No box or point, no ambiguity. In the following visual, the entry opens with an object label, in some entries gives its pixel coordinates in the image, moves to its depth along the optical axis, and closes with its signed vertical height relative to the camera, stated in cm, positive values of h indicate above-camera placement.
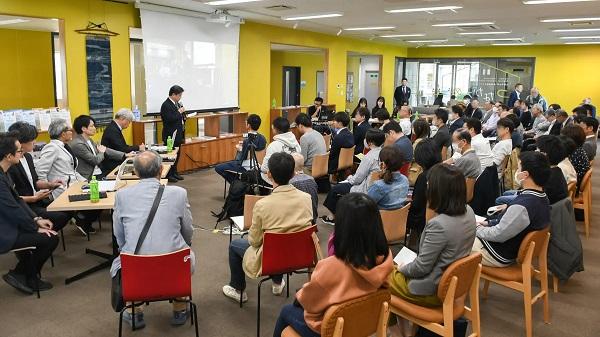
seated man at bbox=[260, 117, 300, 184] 533 -49
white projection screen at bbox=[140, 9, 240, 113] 782 +70
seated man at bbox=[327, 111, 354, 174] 645 -63
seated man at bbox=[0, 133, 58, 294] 334 -104
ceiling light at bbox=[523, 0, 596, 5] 675 +148
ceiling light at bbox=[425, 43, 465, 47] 1602 +192
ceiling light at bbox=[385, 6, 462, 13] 750 +151
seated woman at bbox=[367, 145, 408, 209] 378 -70
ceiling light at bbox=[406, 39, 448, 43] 1434 +184
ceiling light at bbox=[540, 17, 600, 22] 874 +157
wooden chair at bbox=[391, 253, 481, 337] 238 -113
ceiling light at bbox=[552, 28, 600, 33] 1048 +167
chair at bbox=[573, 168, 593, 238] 516 -111
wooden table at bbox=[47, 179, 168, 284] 354 -84
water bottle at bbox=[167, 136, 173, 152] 596 -63
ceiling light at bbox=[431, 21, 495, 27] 966 +163
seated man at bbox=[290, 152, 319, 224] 375 -70
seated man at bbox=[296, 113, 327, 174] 613 -60
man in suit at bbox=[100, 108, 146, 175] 576 -46
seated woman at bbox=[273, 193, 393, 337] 203 -73
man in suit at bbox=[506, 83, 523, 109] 1321 +19
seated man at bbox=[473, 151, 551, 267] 293 -74
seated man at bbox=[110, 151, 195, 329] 272 -71
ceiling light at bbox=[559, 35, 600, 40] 1244 +177
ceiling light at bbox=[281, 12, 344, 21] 856 +158
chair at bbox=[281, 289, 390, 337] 196 -95
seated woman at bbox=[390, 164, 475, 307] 246 -71
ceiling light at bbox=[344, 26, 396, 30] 1081 +167
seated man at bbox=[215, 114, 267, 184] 576 -65
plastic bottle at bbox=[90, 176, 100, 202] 365 -76
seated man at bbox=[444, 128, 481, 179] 490 -60
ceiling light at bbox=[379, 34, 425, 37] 1245 +175
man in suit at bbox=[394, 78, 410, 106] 1458 +19
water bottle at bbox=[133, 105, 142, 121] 765 -28
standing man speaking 746 -33
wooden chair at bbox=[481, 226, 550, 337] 293 -113
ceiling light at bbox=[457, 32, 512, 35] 1172 +172
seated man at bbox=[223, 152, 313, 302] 292 -72
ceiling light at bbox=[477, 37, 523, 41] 1334 +180
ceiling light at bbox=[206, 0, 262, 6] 707 +148
